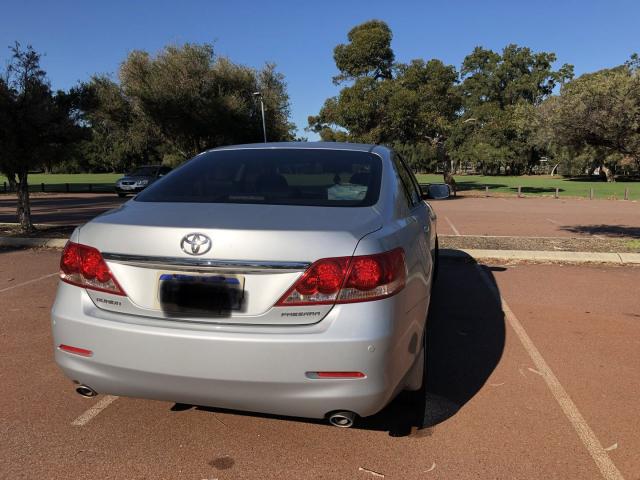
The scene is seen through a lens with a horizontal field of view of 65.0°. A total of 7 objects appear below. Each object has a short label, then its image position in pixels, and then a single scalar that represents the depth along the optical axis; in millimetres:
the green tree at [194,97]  26156
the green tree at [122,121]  29266
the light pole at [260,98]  26531
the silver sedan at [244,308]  2221
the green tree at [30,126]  10500
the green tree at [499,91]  59219
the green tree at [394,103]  25656
